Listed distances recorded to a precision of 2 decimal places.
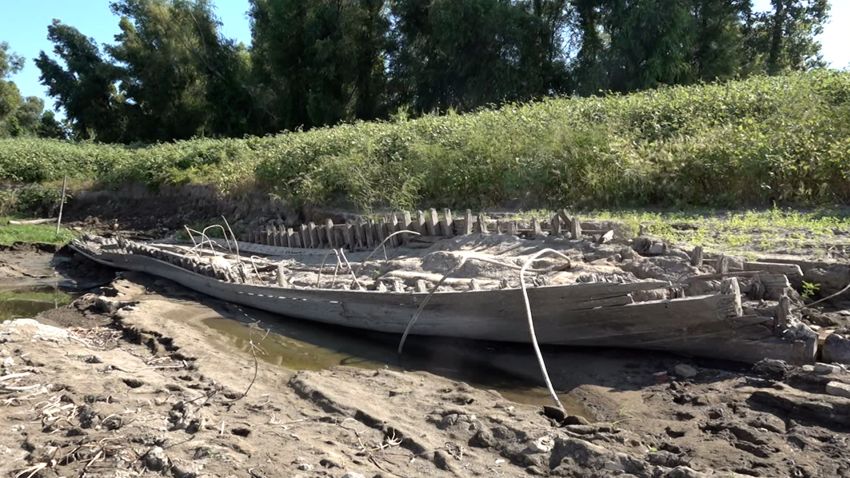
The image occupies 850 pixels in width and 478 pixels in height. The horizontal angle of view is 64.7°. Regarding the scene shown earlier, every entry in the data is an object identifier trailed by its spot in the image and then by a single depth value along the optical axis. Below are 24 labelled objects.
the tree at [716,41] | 21.42
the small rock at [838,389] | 4.55
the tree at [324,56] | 25.84
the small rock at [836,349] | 5.12
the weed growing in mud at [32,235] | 17.41
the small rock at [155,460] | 4.14
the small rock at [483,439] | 4.46
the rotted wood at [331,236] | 11.44
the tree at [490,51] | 23.02
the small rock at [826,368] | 4.86
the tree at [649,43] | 19.67
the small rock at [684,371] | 5.54
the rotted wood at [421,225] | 9.74
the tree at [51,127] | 45.25
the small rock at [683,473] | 3.72
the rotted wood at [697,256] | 6.74
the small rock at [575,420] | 4.71
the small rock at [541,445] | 4.29
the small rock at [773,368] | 5.10
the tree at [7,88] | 37.97
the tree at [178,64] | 33.00
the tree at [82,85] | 37.12
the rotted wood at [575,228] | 8.03
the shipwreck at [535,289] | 5.50
